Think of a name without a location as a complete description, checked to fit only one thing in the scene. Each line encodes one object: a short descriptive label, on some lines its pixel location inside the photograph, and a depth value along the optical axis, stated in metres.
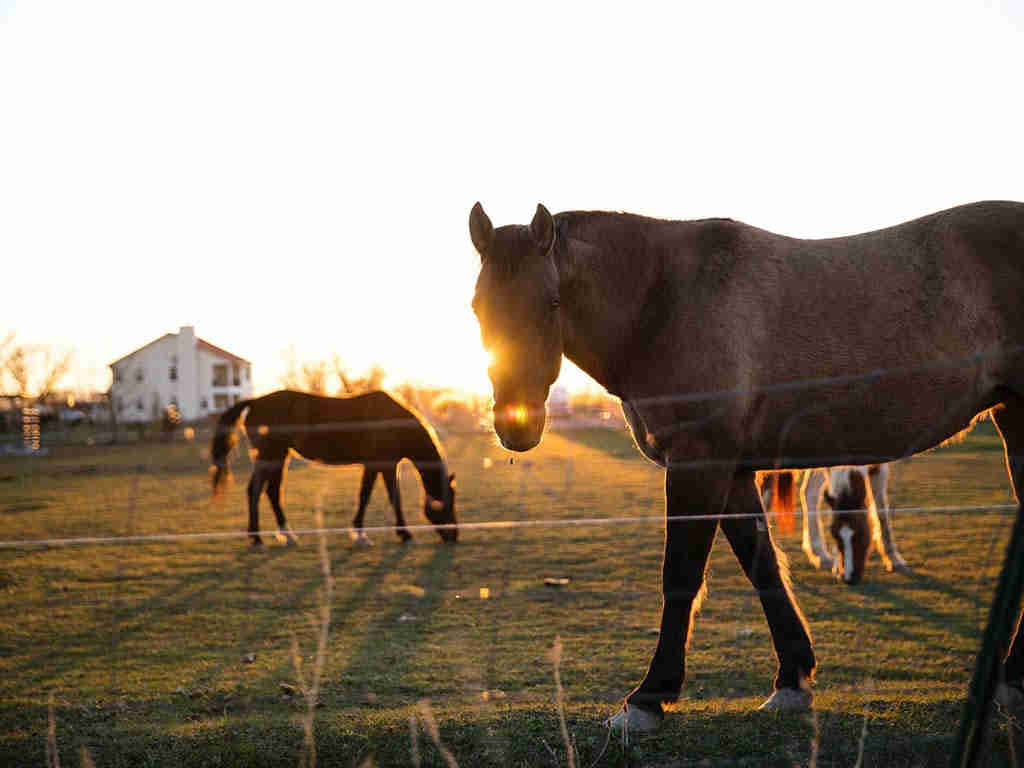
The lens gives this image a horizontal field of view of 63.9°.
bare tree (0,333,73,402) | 39.09
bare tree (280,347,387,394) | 30.64
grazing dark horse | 10.86
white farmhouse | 57.00
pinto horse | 7.09
